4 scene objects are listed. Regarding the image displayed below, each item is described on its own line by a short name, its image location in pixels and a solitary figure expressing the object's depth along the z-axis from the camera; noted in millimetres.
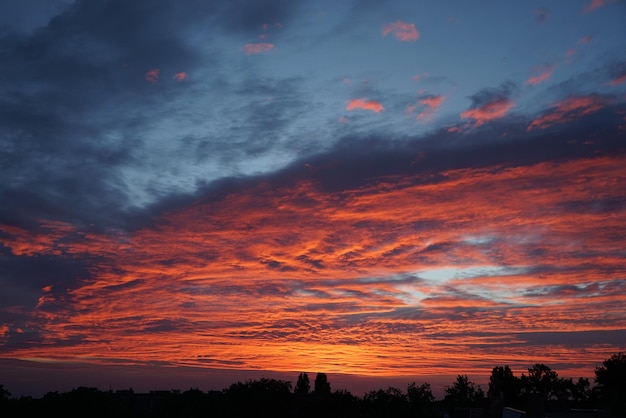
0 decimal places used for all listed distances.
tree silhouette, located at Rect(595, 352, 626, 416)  144875
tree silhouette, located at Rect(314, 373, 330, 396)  168125
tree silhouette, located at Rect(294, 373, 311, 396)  181900
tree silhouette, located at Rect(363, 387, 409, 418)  67812
